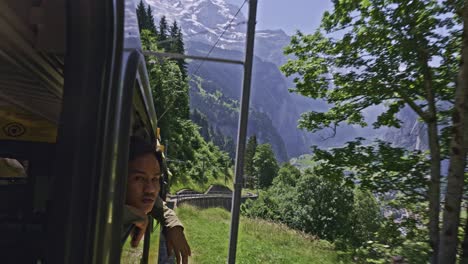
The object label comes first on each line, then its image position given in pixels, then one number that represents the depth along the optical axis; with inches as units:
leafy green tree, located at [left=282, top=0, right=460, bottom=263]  218.5
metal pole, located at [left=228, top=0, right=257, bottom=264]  189.3
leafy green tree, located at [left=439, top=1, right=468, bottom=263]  176.9
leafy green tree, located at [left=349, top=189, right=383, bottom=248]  975.0
